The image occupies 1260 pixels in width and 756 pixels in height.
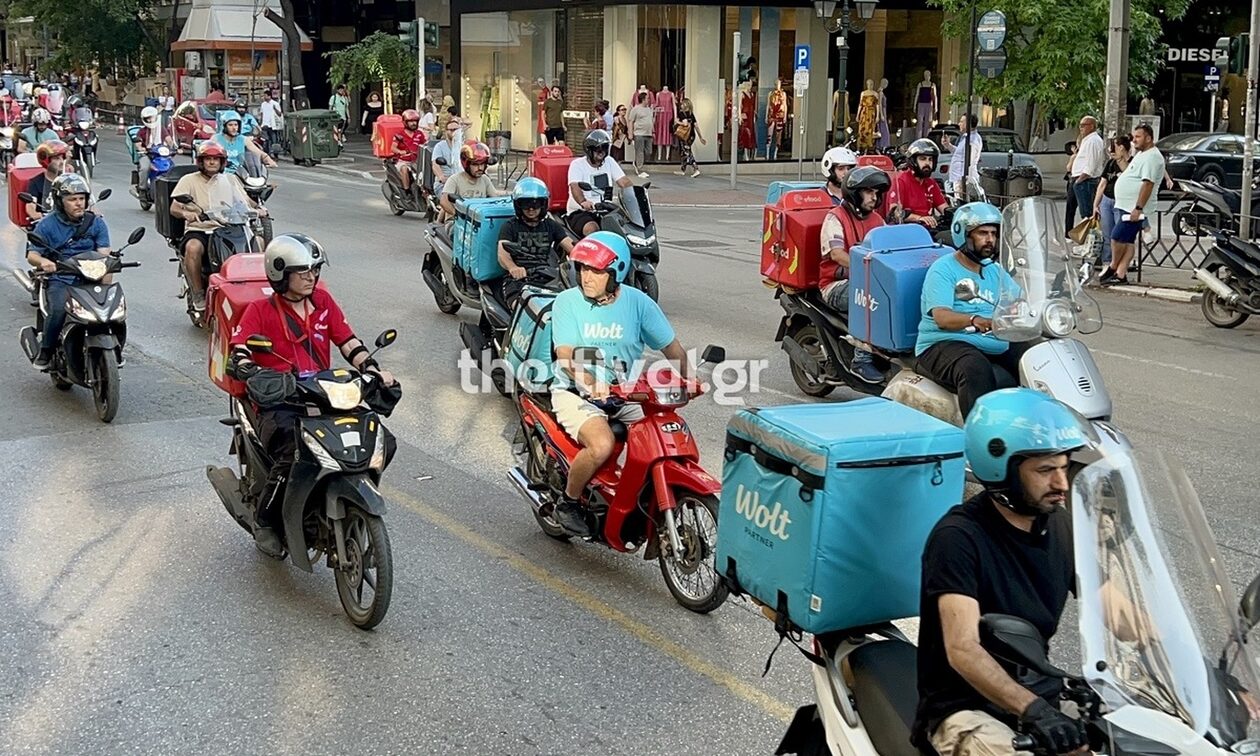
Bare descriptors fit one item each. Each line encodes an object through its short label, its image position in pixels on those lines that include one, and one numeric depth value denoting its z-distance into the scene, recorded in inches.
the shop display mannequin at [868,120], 1362.0
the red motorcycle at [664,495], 248.4
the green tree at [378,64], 1553.9
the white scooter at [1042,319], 281.7
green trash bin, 1411.2
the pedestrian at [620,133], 1316.4
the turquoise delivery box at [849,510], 164.6
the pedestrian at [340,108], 1522.5
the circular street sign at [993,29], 951.0
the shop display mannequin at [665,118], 1331.2
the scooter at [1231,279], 539.2
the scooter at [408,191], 868.0
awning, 2001.7
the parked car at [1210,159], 1151.0
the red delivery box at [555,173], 634.8
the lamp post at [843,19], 1011.9
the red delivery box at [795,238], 414.3
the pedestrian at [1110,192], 693.9
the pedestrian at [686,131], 1314.0
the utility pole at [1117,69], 746.8
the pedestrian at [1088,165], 769.6
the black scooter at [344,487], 241.3
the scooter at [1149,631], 122.0
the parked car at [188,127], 1023.0
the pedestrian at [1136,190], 661.3
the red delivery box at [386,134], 947.3
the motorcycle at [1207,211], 626.2
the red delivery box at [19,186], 575.8
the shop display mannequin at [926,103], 1470.2
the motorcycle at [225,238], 522.6
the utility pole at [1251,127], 646.5
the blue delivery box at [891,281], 347.3
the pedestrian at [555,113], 1423.5
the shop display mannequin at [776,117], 1408.7
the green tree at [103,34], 2269.9
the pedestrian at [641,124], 1307.8
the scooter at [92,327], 394.3
